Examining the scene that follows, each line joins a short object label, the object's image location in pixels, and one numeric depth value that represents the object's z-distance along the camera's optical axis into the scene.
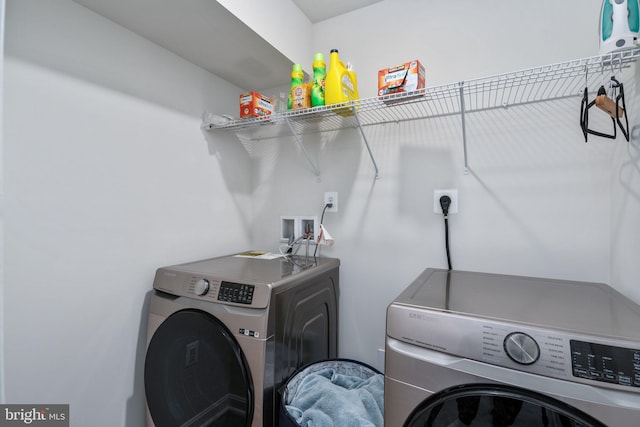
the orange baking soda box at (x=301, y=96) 1.48
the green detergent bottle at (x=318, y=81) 1.46
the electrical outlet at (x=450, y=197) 1.44
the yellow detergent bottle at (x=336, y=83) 1.39
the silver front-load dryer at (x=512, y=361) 0.64
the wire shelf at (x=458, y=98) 1.04
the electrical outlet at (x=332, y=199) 1.78
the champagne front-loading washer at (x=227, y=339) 1.10
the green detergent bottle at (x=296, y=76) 1.53
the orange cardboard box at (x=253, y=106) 1.61
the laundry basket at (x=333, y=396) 1.08
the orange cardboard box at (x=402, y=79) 1.21
